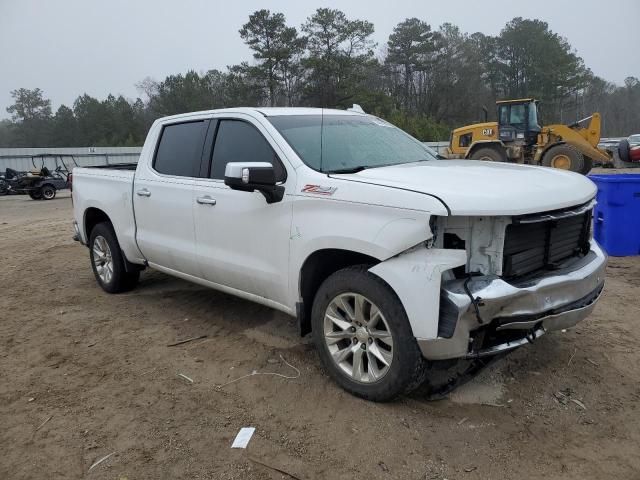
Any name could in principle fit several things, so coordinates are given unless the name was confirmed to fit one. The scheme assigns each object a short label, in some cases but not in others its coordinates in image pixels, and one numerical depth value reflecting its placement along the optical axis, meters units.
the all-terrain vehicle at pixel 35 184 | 21.58
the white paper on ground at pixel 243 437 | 3.05
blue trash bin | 6.73
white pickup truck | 2.95
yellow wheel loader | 17.67
